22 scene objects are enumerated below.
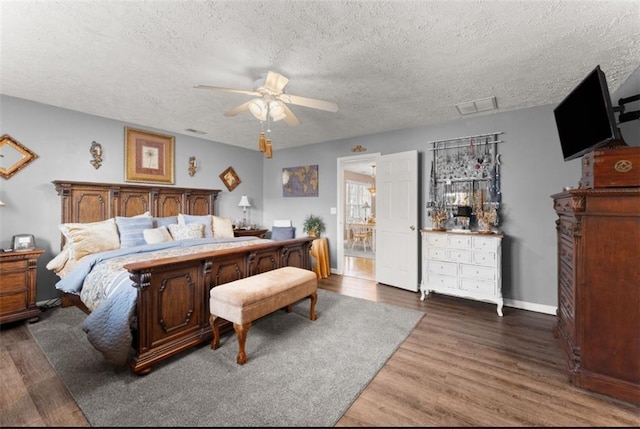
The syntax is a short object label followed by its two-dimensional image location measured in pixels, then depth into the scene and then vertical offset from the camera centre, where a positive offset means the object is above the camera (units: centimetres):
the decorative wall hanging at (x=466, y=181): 362 +45
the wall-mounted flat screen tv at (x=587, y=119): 178 +72
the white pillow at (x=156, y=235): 355 -32
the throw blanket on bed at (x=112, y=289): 192 -68
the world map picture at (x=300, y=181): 548 +67
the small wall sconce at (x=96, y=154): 378 +83
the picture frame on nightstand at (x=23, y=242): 303 -35
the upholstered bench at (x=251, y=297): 217 -76
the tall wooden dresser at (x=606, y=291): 175 -54
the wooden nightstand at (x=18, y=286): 277 -80
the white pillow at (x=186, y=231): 389 -29
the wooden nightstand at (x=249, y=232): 513 -41
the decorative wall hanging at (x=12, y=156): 313 +67
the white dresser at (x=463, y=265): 327 -69
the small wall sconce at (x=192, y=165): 489 +87
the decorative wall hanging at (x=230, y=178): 543 +70
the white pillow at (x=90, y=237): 304 -31
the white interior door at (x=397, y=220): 406 -12
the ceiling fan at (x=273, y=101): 237 +106
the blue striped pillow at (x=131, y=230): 344 -24
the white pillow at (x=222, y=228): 448 -28
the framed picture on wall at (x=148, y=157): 414 +90
